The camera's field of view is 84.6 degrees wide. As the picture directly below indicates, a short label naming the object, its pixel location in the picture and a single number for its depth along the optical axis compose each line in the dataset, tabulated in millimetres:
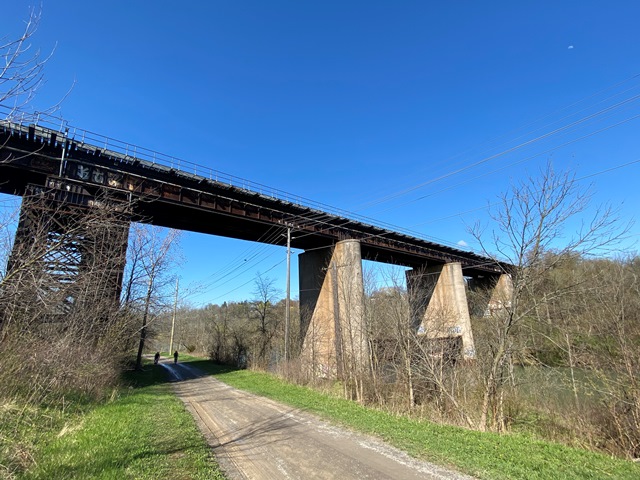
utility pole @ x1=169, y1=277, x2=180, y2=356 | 57503
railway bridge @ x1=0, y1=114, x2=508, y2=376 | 17266
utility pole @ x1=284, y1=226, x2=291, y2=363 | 21688
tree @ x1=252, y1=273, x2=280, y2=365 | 31011
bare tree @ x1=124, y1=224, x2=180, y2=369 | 22594
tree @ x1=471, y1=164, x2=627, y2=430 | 9211
